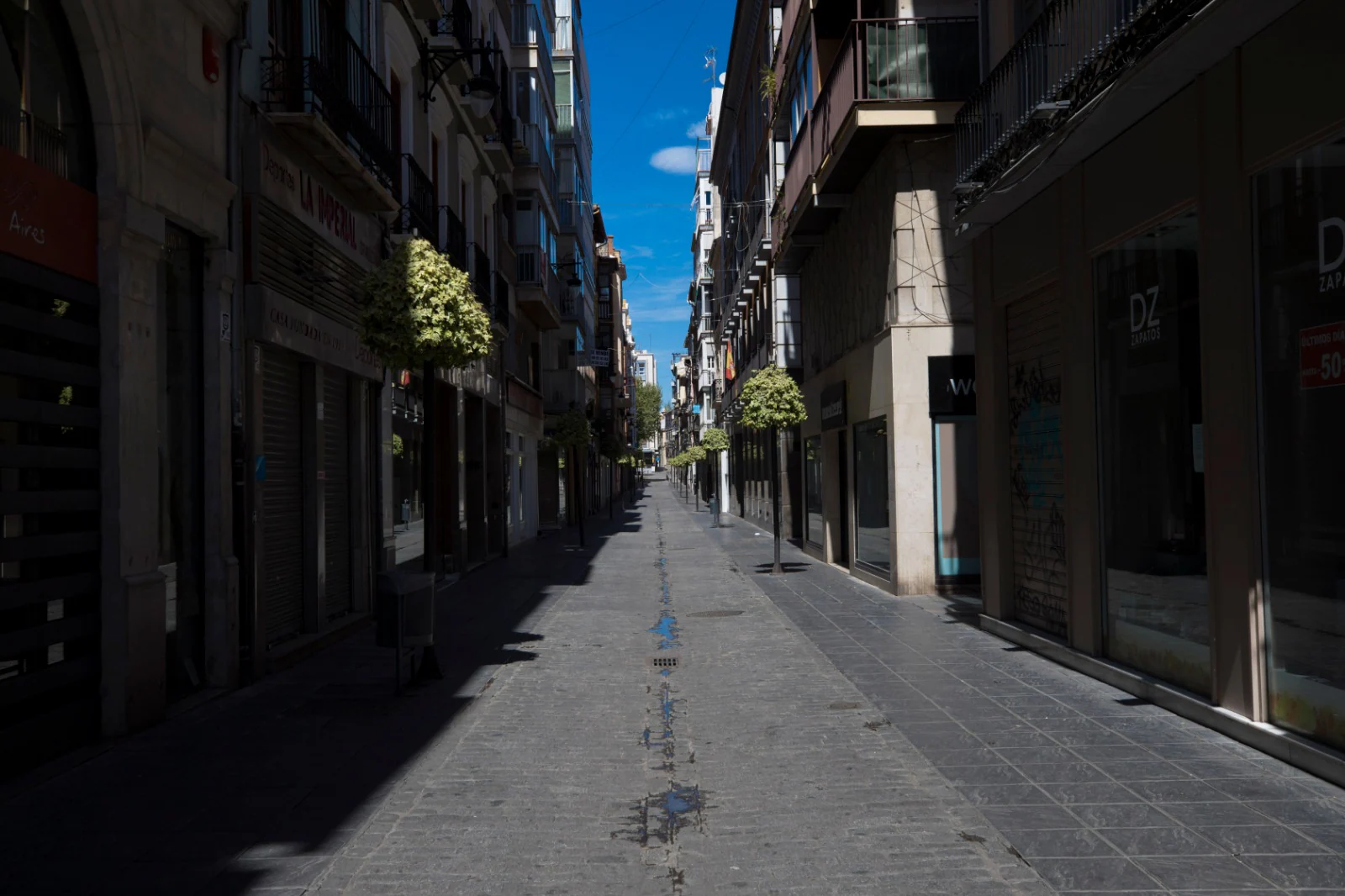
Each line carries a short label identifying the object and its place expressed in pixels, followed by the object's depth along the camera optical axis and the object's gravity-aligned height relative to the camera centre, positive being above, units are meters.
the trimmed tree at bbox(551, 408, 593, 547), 34.12 +1.49
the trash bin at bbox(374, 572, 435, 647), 8.81 -1.01
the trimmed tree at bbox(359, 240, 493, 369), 9.60 +1.51
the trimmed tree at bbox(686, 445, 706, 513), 61.66 +1.30
